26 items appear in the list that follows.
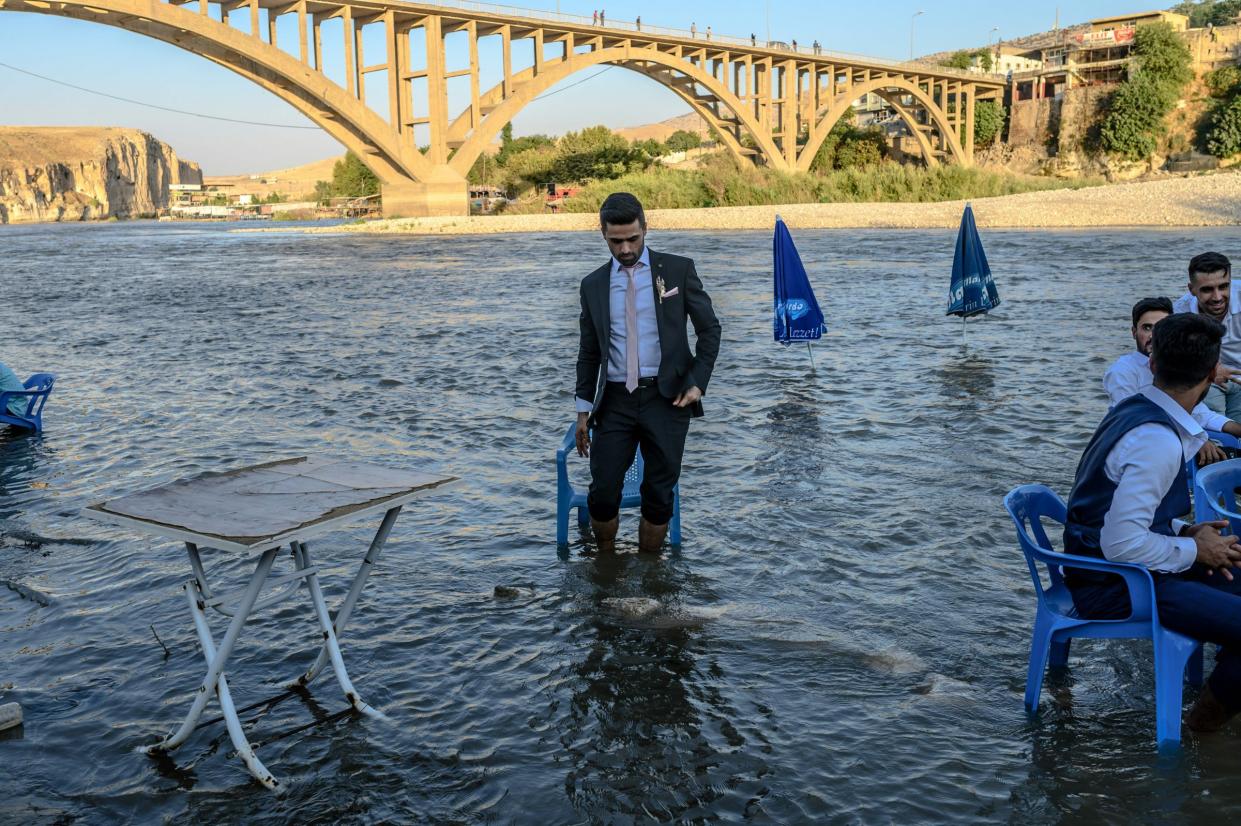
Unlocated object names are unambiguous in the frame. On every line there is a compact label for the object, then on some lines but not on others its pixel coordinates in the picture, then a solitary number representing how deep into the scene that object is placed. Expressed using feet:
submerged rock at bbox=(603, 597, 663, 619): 15.62
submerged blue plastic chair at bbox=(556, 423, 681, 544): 18.44
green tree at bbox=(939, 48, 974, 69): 324.19
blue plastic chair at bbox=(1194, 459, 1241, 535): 12.49
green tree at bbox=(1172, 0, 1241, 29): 409.37
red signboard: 253.44
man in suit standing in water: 15.42
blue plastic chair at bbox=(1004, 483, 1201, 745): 10.71
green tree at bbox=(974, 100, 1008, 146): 287.48
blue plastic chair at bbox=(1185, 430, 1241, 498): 15.69
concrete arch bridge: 150.92
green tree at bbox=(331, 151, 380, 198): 417.49
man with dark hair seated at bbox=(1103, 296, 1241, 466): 15.71
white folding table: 9.89
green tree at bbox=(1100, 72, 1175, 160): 229.04
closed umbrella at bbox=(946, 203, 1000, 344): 42.32
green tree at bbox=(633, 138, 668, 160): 360.99
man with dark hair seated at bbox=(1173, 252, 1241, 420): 17.12
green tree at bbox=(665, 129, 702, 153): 499.18
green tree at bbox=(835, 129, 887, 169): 275.84
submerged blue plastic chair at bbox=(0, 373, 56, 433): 27.68
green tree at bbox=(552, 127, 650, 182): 259.39
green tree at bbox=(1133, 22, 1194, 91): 231.71
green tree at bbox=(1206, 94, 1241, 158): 211.82
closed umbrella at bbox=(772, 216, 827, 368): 37.73
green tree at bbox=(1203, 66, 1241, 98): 227.42
